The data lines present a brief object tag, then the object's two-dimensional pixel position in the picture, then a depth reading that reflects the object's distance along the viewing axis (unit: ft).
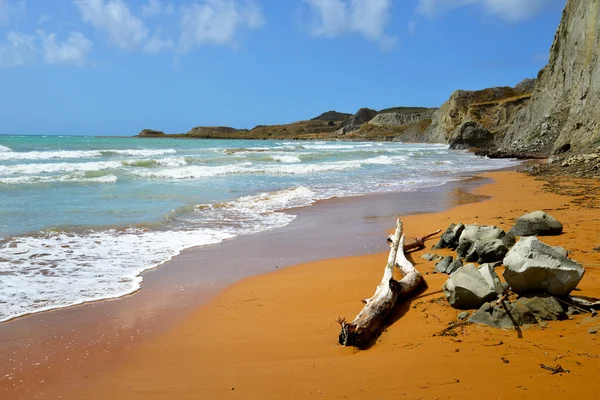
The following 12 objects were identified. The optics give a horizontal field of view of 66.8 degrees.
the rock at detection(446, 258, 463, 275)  18.56
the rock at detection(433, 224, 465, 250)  22.41
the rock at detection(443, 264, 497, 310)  13.71
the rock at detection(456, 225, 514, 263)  18.49
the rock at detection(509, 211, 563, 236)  23.17
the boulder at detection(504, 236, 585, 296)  12.96
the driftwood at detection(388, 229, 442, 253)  23.90
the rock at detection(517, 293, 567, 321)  12.53
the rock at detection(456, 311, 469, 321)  13.37
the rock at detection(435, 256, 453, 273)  18.96
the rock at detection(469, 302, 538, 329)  12.45
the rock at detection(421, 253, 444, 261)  21.05
